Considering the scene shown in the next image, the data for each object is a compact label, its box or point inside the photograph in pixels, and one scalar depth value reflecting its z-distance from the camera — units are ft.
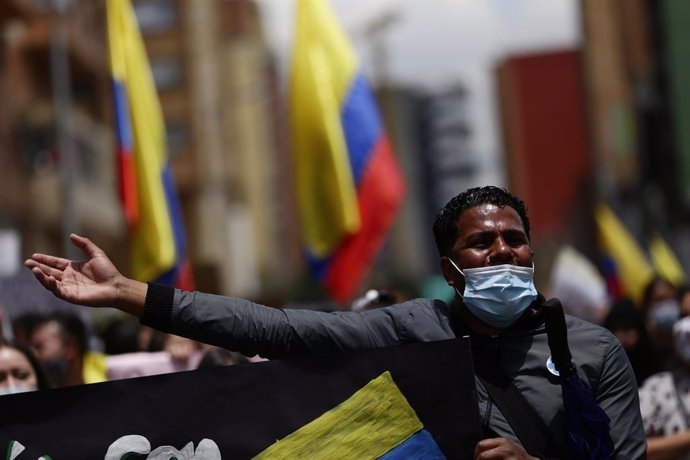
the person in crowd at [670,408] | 32.48
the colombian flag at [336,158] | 66.65
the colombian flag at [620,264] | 81.47
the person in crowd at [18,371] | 30.60
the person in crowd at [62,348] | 40.78
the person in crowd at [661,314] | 42.40
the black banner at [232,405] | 19.33
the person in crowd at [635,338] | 38.99
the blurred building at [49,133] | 195.08
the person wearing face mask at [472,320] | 19.48
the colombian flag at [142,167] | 60.59
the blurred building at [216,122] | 357.94
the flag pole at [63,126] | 113.65
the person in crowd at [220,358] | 32.24
